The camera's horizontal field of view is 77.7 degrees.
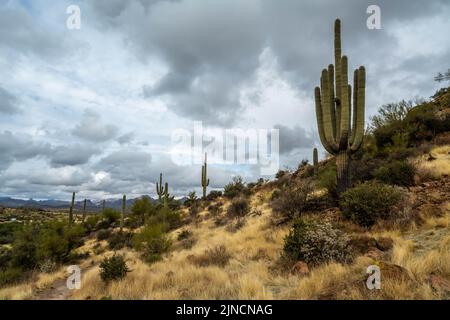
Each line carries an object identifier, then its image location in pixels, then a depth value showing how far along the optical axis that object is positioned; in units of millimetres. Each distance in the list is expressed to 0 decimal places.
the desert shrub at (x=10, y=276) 11584
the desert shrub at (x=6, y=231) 33162
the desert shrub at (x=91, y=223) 27619
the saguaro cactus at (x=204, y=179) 29156
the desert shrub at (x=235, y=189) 26922
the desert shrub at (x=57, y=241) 14716
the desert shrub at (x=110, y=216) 28500
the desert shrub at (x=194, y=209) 24520
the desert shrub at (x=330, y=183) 11930
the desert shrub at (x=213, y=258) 8328
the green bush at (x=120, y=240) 18275
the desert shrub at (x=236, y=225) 14088
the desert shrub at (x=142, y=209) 26300
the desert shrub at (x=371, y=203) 8570
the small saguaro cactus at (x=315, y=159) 21938
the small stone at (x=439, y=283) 4105
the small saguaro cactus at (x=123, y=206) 23767
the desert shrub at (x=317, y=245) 6523
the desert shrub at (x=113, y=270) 7793
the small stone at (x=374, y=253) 6203
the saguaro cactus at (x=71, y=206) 25414
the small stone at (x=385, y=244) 6698
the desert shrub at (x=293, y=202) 11633
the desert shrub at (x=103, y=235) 22672
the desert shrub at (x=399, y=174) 10906
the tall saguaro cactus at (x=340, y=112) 11156
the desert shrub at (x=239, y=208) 18469
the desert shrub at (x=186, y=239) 13433
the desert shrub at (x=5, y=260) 15769
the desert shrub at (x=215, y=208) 21825
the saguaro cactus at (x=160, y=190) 29742
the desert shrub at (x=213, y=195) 29828
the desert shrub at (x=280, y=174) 27200
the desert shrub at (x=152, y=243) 11961
